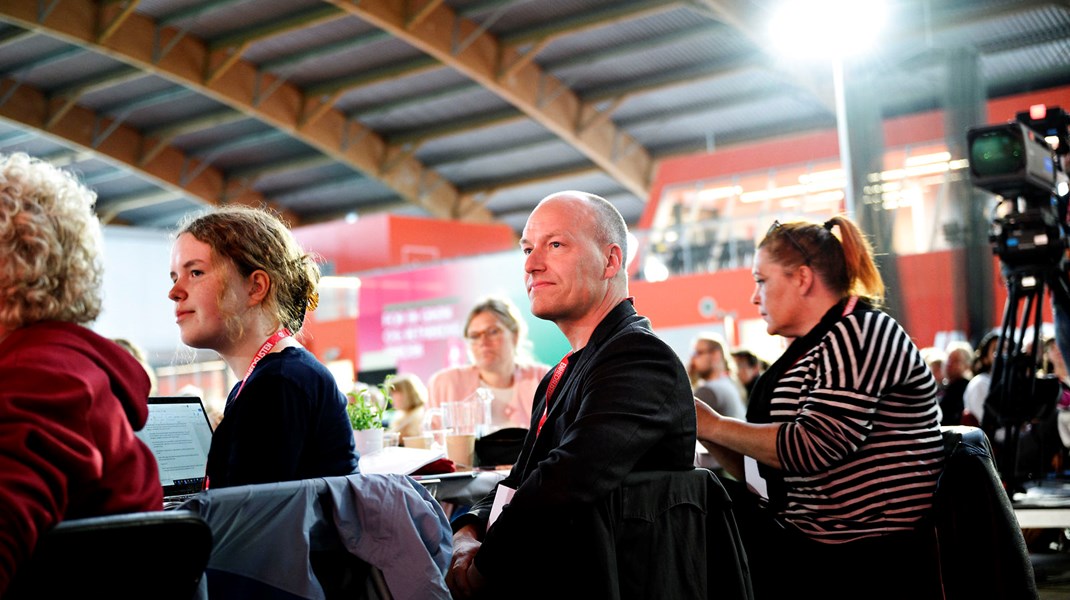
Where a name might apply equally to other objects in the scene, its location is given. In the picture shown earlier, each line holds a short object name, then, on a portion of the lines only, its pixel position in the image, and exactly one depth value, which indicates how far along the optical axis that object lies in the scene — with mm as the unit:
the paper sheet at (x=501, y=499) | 1791
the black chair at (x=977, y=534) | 1825
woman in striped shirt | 2014
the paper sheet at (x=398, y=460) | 2252
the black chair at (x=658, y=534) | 1517
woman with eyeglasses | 4156
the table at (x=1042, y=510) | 3434
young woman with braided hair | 1585
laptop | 1949
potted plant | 2549
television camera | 3652
